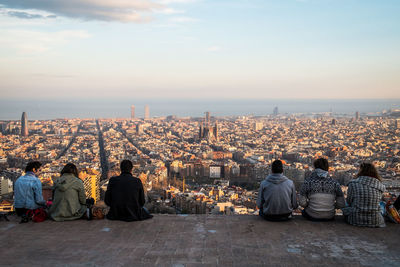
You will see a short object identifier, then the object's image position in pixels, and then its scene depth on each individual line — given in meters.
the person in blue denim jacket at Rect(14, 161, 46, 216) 3.62
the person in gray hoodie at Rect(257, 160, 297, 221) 3.42
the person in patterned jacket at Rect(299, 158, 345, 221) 3.40
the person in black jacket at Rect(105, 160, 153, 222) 3.49
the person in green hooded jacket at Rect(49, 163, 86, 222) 3.55
